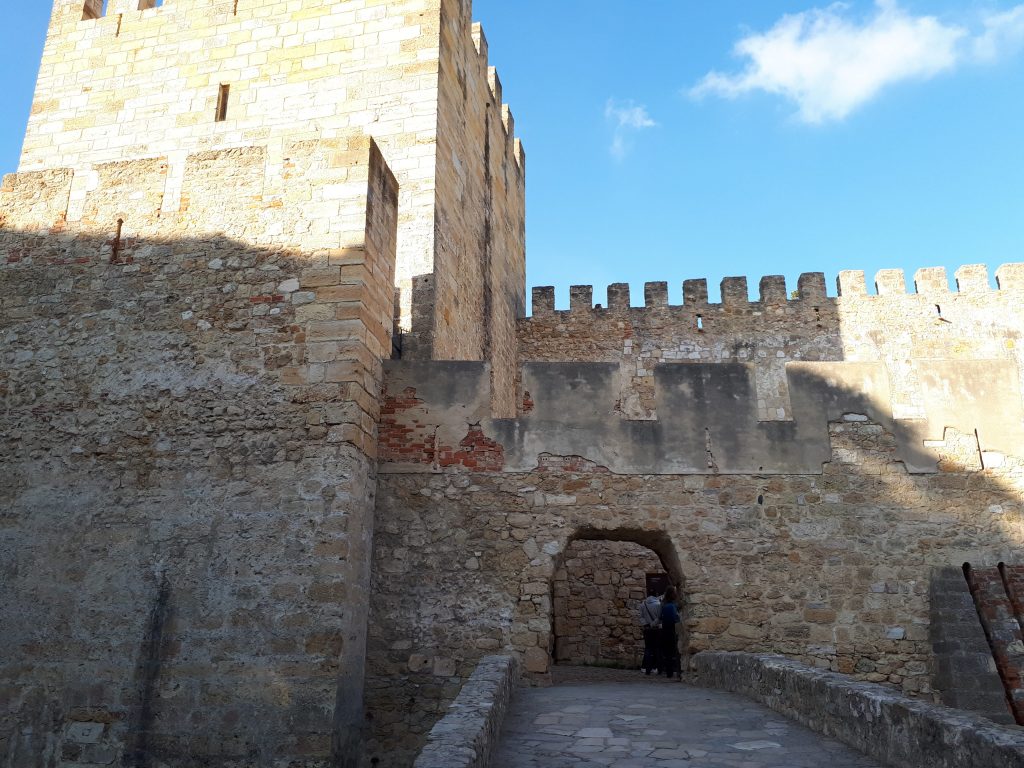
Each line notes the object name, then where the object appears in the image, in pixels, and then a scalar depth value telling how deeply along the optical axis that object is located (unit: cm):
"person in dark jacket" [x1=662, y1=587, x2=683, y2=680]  942
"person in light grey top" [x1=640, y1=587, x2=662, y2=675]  962
